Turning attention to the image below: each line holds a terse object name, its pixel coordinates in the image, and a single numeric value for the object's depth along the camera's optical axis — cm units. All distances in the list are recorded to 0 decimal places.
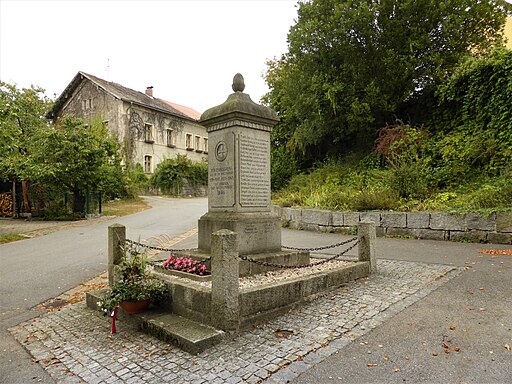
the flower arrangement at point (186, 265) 550
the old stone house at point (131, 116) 3186
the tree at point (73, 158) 1734
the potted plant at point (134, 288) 454
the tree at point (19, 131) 1377
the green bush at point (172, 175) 3188
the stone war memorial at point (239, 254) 414
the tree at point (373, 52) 1408
